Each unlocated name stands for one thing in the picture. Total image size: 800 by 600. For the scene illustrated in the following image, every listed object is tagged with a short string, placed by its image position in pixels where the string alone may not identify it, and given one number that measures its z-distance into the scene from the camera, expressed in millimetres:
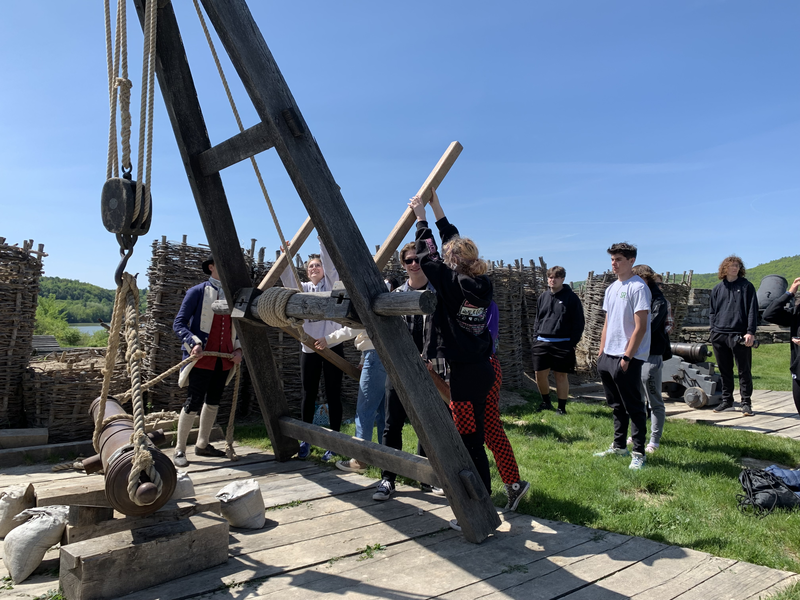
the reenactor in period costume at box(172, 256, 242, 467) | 4691
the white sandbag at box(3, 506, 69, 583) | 2387
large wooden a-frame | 2789
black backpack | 3338
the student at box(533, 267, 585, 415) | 7121
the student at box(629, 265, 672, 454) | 5051
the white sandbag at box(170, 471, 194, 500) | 3117
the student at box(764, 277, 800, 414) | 5039
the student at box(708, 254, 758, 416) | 6965
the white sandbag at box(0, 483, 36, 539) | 2812
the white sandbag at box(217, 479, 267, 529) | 2980
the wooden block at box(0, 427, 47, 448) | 4820
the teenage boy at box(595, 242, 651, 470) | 4355
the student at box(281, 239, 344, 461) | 4695
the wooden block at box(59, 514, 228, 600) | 2158
